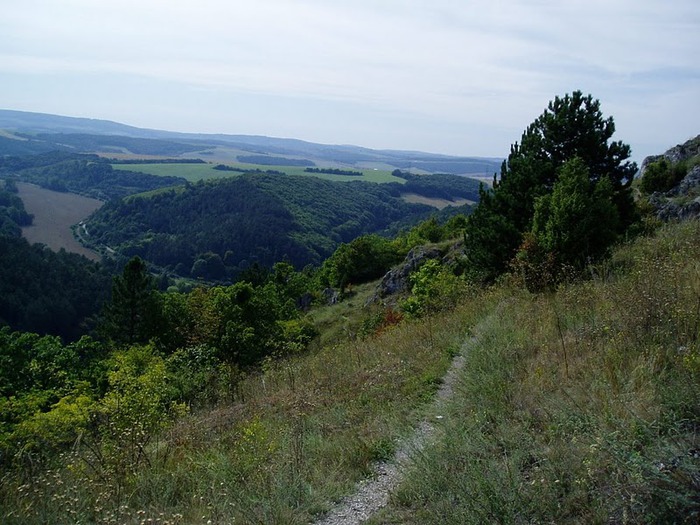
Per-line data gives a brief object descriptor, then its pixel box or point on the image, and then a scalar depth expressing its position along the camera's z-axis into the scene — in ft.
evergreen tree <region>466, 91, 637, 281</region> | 50.85
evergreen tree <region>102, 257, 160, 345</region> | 96.89
